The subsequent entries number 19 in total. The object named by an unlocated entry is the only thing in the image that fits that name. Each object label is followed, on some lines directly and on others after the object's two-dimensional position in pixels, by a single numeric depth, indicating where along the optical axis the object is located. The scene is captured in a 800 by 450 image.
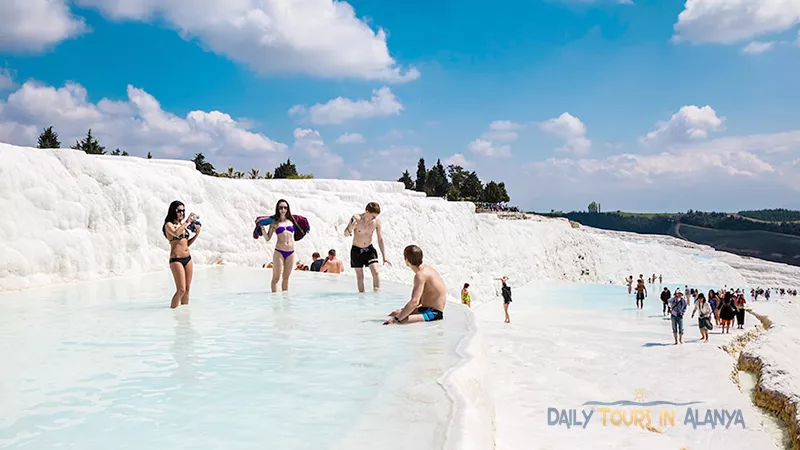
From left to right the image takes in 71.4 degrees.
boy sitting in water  6.57
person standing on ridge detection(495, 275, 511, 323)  18.37
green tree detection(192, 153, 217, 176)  49.10
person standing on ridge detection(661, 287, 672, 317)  20.52
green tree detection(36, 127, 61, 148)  42.91
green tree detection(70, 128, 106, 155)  45.91
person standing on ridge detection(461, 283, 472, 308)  16.63
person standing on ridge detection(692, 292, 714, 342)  15.12
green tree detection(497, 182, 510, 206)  74.00
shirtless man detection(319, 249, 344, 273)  14.42
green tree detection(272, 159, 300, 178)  57.29
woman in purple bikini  8.91
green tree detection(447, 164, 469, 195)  84.94
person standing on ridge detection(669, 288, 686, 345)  14.14
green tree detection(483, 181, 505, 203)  73.62
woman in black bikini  7.27
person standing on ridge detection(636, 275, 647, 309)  24.39
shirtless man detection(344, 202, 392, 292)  8.86
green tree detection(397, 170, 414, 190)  72.75
